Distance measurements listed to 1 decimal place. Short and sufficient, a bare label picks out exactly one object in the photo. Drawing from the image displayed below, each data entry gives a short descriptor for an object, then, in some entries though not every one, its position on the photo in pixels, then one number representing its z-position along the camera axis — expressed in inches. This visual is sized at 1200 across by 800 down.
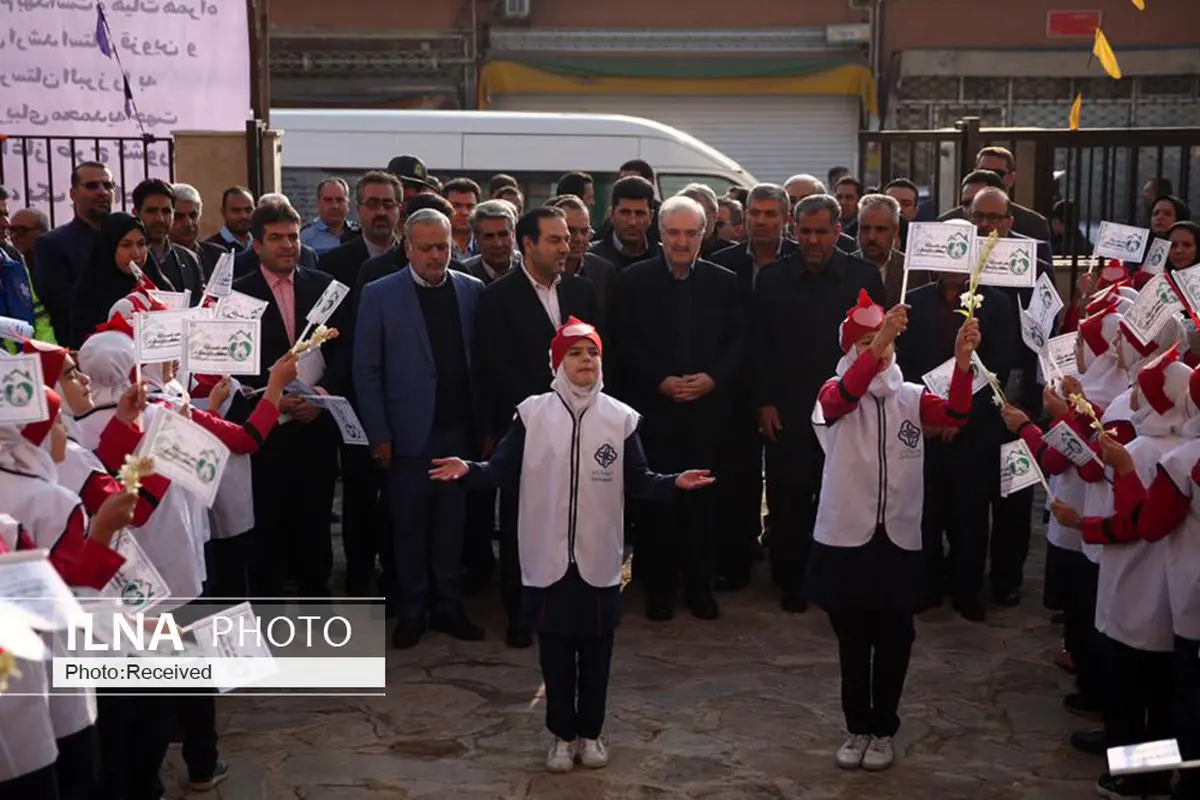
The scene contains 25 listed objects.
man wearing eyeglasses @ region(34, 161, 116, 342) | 333.7
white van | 563.8
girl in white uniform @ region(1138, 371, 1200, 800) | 194.5
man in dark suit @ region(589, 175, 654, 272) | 332.2
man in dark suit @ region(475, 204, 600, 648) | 287.4
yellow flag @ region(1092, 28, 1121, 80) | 375.9
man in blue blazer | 286.5
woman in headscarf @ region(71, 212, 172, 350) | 296.5
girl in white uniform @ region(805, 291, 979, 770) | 223.1
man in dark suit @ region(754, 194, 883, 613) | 305.1
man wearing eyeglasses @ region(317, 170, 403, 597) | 312.5
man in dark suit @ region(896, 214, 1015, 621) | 296.7
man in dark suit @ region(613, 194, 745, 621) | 306.5
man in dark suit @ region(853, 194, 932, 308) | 317.7
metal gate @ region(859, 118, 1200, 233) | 414.6
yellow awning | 925.2
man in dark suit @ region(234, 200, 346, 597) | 289.6
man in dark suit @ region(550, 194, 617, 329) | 317.7
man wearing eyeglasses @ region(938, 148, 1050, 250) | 361.1
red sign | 925.8
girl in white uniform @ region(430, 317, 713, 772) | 224.2
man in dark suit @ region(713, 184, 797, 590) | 323.9
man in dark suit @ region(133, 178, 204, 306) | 325.4
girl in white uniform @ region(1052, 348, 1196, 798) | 200.7
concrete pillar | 404.8
